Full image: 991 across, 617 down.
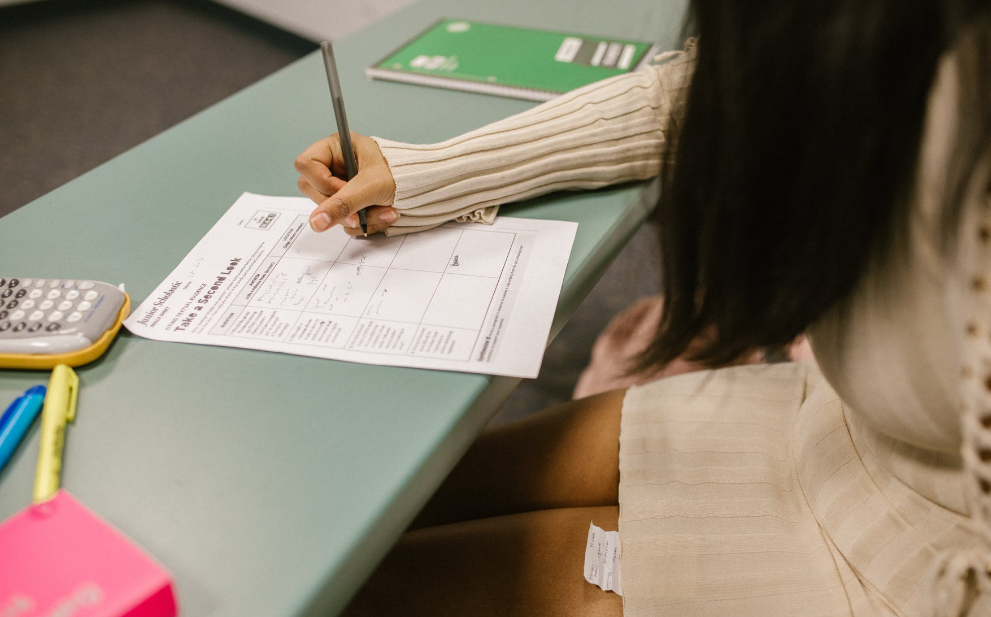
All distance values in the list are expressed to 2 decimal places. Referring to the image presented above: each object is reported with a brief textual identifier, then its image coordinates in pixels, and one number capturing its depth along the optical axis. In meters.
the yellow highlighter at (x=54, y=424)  0.38
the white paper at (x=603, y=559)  0.53
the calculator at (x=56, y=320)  0.45
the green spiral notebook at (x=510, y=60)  0.77
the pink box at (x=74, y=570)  0.32
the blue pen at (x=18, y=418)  0.40
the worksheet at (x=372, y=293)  0.47
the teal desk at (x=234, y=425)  0.35
